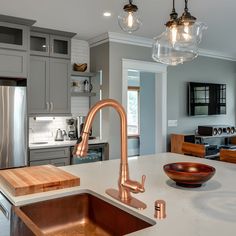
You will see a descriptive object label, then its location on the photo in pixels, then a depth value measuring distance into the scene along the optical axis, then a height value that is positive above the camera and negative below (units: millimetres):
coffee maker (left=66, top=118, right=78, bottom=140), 4762 -176
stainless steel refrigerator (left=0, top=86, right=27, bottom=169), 3564 -156
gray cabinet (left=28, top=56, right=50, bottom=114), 4125 +446
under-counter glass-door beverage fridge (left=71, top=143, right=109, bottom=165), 4488 -635
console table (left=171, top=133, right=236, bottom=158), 5110 -474
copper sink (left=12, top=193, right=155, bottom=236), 1260 -522
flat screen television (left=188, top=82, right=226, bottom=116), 5691 +352
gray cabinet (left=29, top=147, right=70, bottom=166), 3873 -604
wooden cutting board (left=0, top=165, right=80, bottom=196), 1441 -370
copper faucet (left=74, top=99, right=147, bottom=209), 1129 -231
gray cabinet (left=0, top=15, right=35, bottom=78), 3714 +947
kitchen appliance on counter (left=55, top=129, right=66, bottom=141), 4507 -337
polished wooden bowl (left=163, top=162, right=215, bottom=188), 1543 -353
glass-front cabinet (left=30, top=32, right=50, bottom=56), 4229 +1146
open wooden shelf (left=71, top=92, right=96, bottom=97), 4675 +367
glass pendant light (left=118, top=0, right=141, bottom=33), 2133 +747
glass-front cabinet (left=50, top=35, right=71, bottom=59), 4367 +1142
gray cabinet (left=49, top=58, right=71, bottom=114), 4344 +469
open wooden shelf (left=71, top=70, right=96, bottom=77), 4688 +726
